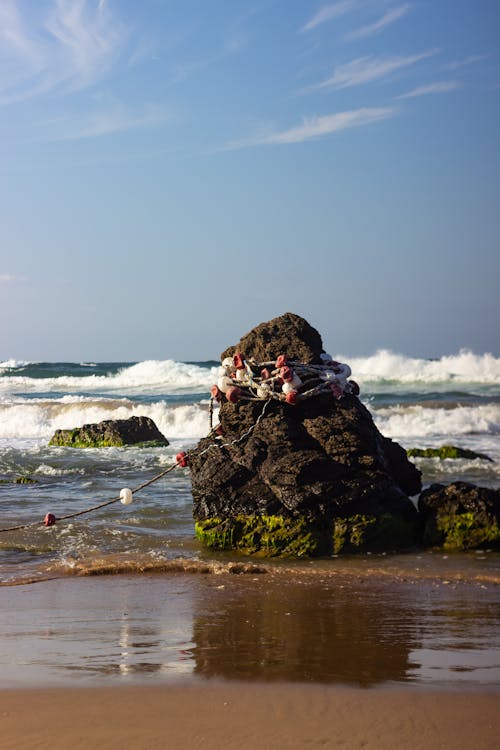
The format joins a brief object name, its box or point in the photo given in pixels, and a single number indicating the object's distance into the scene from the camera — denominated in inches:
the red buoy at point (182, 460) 316.2
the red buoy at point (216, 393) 318.7
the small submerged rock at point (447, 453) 555.2
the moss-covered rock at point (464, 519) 293.6
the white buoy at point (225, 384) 315.3
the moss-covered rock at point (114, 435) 643.5
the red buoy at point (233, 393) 314.2
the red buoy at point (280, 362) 306.0
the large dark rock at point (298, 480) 286.2
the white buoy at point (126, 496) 297.0
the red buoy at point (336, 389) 310.5
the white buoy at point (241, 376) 314.2
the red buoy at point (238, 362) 315.9
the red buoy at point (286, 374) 302.8
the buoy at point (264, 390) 309.3
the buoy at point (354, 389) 324.2
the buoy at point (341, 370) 313.6
